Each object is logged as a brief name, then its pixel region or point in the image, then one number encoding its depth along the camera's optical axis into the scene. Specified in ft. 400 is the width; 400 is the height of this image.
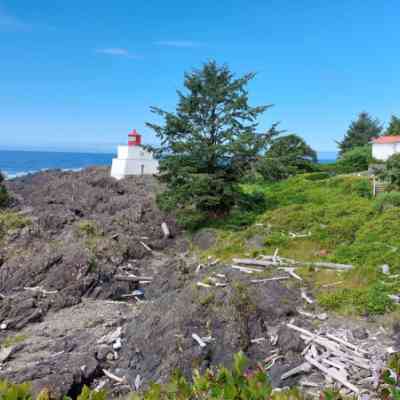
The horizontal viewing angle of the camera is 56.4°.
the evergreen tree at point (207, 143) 62.64
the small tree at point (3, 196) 91.60
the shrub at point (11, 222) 67.05
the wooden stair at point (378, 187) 65.92
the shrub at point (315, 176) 94.08
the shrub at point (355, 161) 119.75
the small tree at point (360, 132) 175.94
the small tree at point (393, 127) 147.25
